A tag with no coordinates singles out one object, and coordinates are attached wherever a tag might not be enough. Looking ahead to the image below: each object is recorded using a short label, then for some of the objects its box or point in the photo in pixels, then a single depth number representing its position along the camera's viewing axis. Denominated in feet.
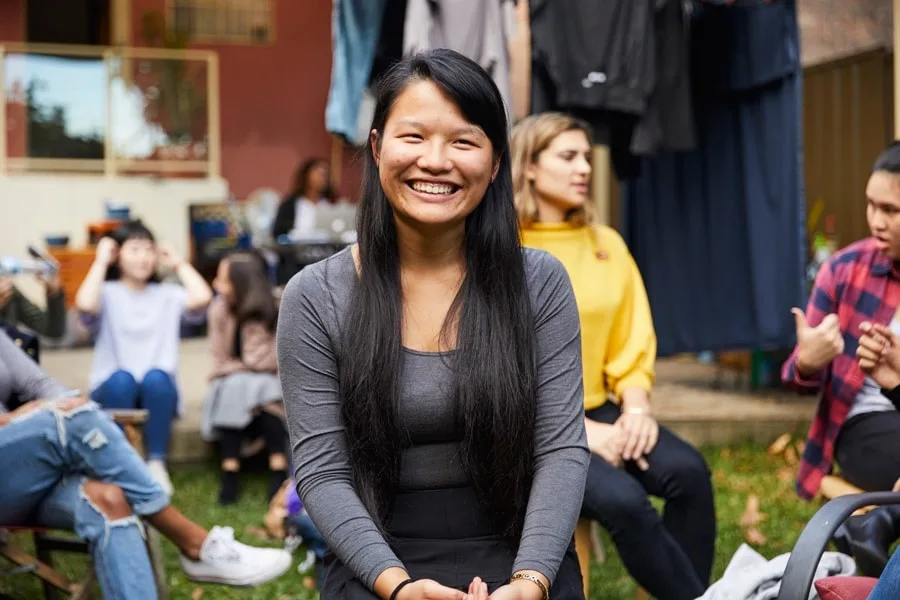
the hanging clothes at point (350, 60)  16.88
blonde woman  10.73
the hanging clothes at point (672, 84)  17.44
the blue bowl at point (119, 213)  33.19
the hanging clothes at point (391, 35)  17.07
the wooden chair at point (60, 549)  11.84
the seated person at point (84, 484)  10.76
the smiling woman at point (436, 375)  7.61
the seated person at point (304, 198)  29.07
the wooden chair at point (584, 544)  11.46
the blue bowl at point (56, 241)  33.86
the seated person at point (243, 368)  18.01
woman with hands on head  17.78
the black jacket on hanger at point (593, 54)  16.37
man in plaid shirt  10.66
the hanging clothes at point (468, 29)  15.74
